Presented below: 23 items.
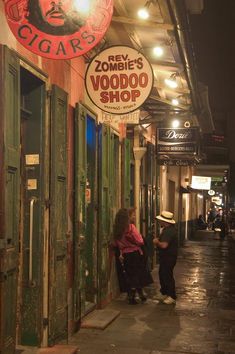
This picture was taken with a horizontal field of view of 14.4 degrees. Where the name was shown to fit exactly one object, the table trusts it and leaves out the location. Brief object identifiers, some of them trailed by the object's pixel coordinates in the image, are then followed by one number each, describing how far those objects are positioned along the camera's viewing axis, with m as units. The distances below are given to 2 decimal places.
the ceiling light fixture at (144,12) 13.67
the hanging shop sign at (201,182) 46.88
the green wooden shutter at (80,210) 12.69
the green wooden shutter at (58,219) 11.06
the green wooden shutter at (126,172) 18.36
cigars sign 8.61
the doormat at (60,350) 10.65
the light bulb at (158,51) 16.85
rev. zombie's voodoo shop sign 13.62
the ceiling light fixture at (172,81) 18.65
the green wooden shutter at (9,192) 8.39
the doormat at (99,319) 13.46
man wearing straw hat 17.13
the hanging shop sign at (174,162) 26.51
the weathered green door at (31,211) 10.68
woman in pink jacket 16.61
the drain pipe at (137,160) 20.44
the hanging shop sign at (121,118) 14.58
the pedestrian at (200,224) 63.45
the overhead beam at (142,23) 13.65
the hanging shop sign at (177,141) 25.04
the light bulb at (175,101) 22.24
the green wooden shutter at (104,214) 15.20
